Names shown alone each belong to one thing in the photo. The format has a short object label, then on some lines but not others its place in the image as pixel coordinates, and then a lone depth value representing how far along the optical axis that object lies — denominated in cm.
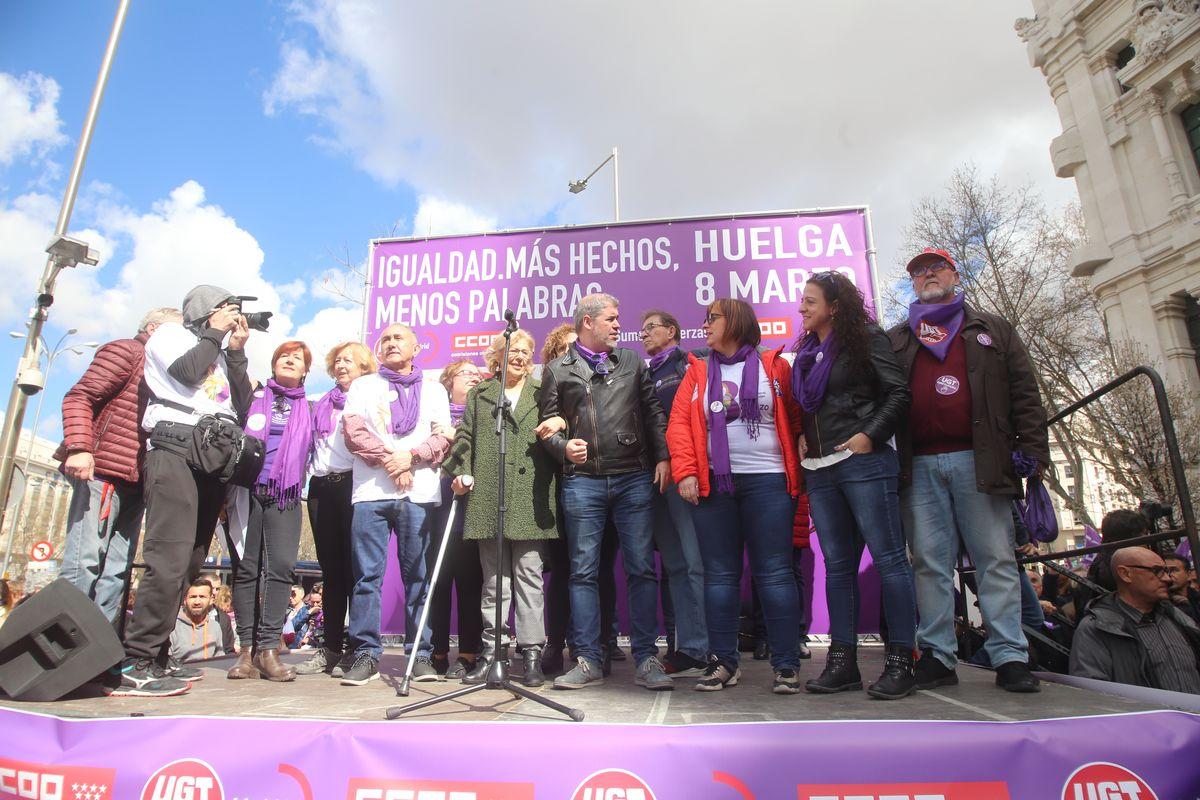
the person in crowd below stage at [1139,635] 315
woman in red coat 315
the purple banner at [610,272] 612
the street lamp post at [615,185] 1138
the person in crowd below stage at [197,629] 521
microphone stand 249
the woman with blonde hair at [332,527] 411
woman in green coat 352
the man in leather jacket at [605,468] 339
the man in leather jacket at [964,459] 299
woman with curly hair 297
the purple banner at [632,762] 195
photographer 312
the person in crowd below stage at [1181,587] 476
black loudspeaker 282
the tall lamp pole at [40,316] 521
